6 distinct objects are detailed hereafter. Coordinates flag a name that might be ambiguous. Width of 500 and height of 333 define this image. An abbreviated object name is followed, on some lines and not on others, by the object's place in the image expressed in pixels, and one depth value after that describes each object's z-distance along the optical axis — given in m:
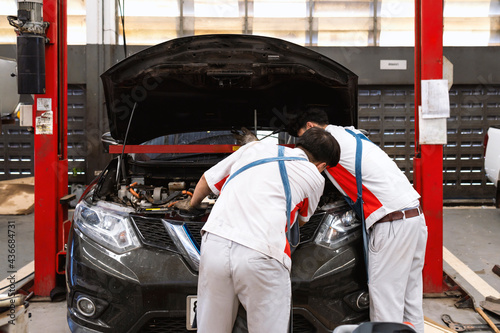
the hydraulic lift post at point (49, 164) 4.25
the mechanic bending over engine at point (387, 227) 3.02
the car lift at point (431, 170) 4.22
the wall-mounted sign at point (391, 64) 8.45
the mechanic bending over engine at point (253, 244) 2.18
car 2.74
